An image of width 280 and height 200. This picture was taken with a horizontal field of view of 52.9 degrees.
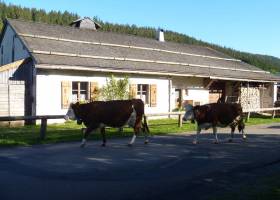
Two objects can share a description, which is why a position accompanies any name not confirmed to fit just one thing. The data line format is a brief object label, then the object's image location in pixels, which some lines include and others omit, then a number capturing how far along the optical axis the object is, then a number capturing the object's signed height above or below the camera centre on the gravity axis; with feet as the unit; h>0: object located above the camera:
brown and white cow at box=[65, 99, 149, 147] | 27.26 -1.61
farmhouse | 45.79 +5.31
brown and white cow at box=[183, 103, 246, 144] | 29.22 -1.81
